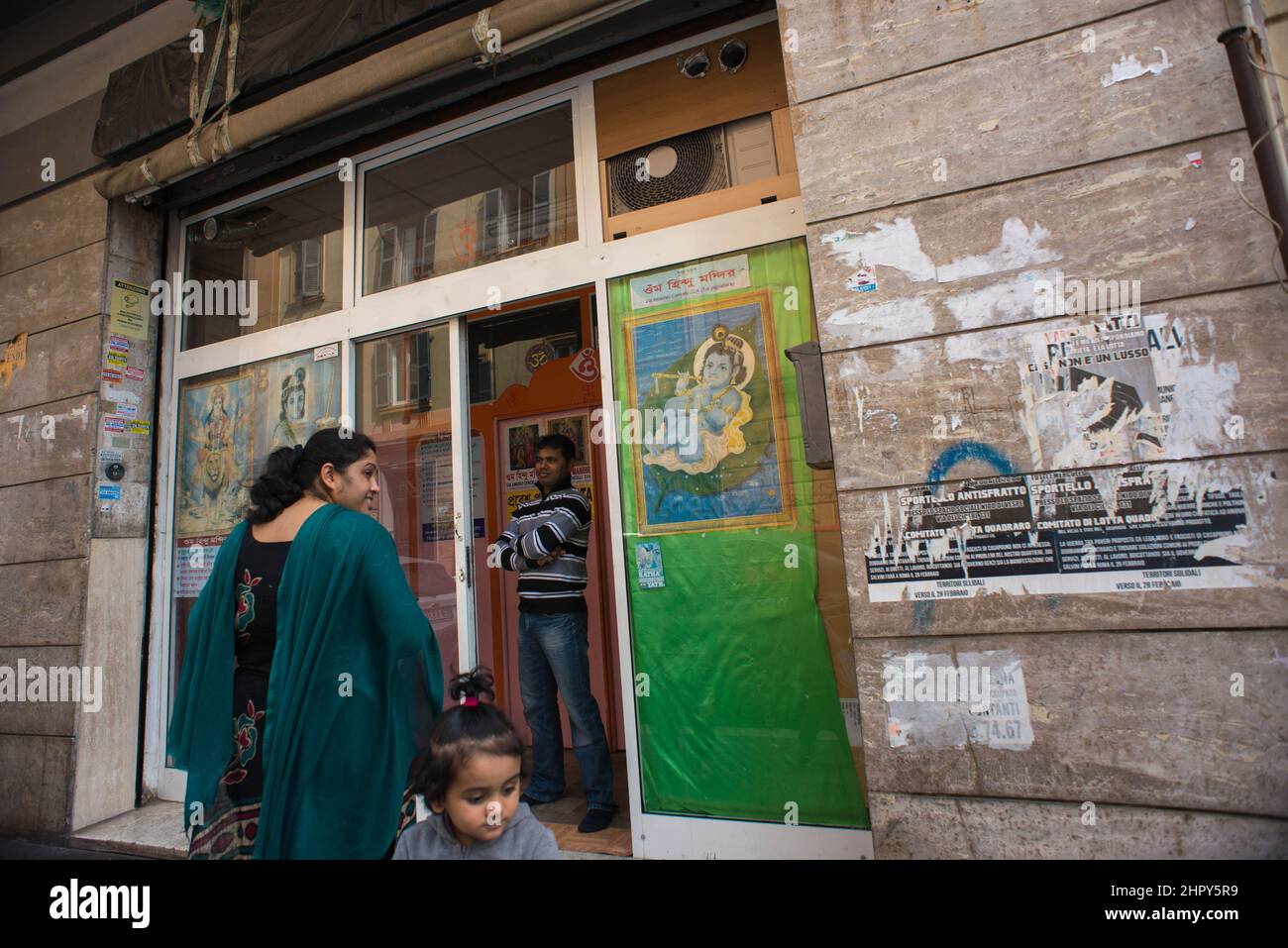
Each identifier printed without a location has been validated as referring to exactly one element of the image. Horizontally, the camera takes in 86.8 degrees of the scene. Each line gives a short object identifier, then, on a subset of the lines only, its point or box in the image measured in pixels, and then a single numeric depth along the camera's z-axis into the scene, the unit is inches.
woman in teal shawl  88.7
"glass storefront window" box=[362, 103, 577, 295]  140.9
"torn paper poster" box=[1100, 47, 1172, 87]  84.3
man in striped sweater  137.2
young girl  67.0
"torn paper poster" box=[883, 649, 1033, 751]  82.1
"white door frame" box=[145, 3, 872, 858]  112.3
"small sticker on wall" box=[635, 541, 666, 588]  120.0
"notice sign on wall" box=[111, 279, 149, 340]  173.3
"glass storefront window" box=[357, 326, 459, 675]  147.6
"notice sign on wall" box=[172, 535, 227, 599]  168.4
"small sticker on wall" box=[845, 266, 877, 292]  93.7
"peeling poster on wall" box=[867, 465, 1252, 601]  78.2
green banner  108.7
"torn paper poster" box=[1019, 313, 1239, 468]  79.7
